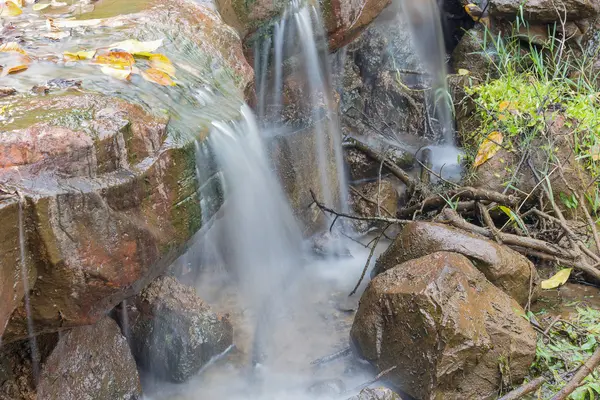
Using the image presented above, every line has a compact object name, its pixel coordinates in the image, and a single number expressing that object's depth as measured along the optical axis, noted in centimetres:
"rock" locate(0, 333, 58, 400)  262
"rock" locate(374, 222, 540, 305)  365
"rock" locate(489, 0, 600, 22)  643
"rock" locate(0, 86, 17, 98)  241
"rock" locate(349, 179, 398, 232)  551
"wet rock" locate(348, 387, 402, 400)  288
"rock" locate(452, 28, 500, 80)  693
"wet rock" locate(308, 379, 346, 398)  342
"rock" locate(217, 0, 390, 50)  423
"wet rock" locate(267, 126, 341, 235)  479
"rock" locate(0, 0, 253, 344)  206
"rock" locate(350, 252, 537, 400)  303
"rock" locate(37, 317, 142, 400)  282
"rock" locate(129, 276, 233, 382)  348
